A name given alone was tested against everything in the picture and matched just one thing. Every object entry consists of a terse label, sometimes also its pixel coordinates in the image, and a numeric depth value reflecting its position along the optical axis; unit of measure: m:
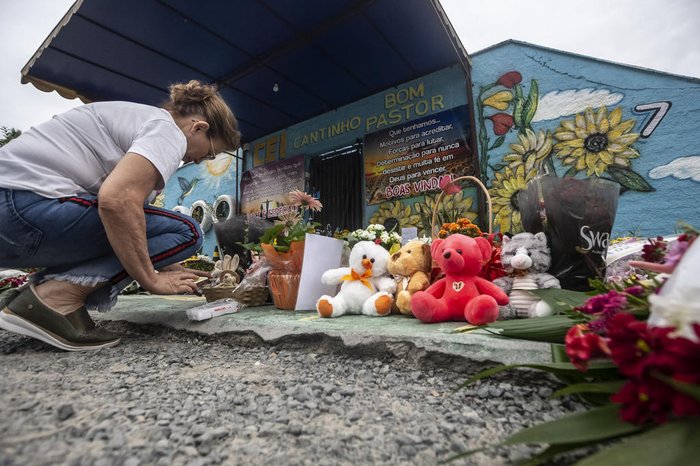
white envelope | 1.83
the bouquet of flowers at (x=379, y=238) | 1.87
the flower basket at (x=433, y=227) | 1.77
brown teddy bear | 1.49
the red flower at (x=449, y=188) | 1.83
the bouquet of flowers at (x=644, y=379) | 0.37
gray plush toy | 1.27
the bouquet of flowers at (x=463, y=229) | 1.59
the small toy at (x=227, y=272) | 2.08
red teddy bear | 1.27
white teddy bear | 1.56
